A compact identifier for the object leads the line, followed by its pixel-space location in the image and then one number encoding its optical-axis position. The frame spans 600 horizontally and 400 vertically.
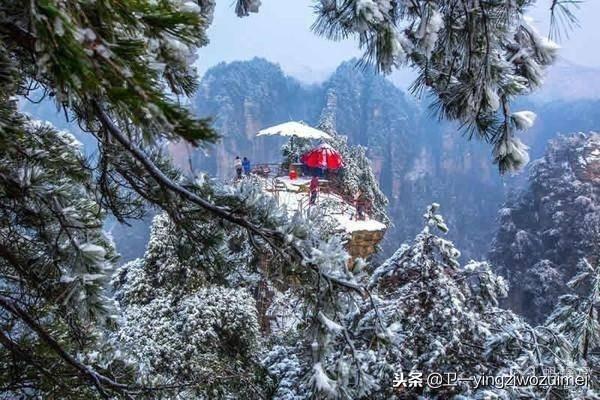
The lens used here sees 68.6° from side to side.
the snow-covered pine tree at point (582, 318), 3.85
